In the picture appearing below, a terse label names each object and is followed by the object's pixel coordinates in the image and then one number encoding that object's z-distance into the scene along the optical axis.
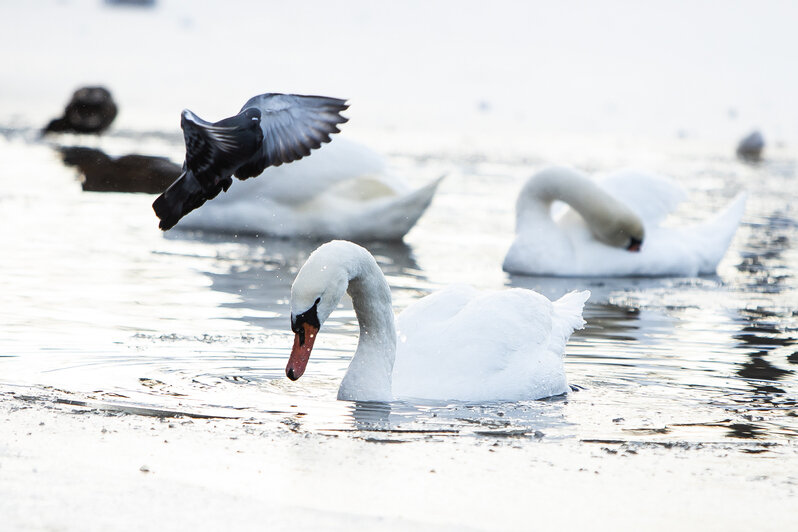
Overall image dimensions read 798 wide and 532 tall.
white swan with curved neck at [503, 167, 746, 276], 21.12
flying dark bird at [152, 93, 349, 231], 10.38
